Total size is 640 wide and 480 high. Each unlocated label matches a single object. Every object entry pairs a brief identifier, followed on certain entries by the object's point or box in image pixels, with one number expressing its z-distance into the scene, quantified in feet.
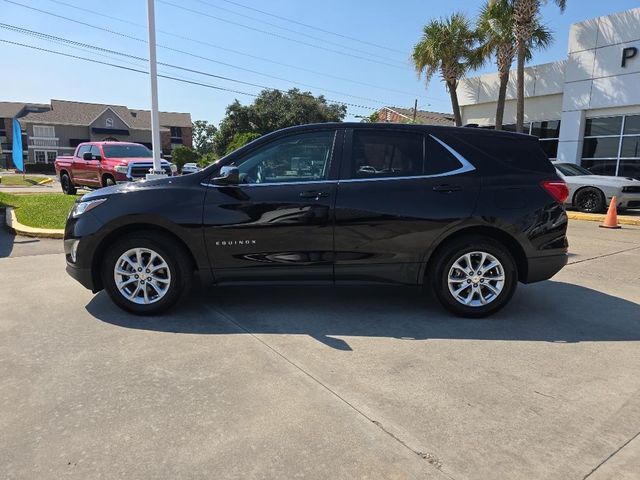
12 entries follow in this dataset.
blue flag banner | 82.23
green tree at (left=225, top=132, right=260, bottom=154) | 118.32
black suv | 14.62
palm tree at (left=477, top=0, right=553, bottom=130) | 60.64
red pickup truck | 44.80
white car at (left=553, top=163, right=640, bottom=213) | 43.60
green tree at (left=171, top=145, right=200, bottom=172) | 161.27
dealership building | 55.77
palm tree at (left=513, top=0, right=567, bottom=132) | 57.93
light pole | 34.27
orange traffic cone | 36.65
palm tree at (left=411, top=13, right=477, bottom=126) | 67.82
